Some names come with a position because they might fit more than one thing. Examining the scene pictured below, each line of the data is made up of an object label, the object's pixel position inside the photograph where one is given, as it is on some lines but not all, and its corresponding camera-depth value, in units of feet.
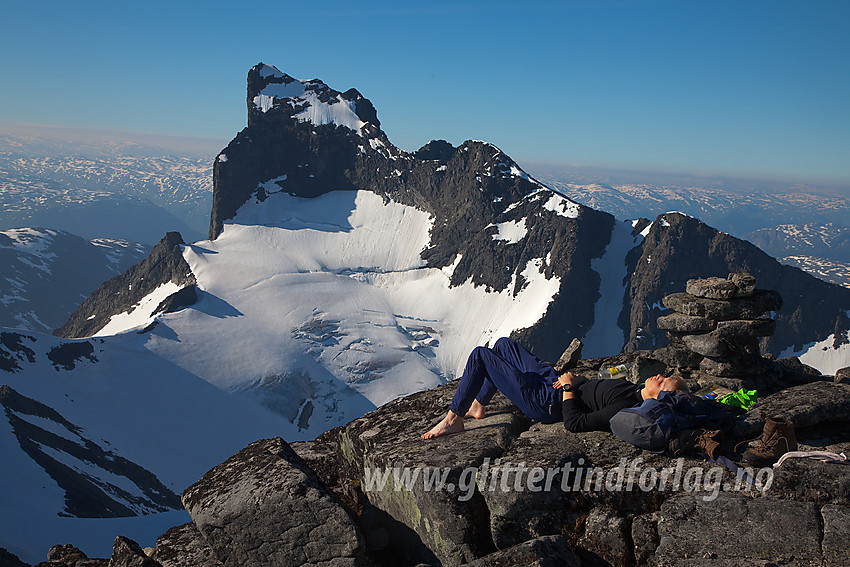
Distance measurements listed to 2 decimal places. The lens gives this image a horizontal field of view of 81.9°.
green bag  29.14
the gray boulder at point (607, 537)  20.89
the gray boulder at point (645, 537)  20.47
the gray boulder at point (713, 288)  38.37
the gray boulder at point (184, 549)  25.54
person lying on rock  26.50
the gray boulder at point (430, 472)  23.21
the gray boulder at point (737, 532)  18.43
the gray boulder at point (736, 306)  38.04
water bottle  36.81
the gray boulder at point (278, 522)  23.27
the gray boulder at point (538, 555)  19.81
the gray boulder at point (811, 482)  20.30
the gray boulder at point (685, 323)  38.75
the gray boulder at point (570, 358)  40.22
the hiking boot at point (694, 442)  23.31
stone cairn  36.65
